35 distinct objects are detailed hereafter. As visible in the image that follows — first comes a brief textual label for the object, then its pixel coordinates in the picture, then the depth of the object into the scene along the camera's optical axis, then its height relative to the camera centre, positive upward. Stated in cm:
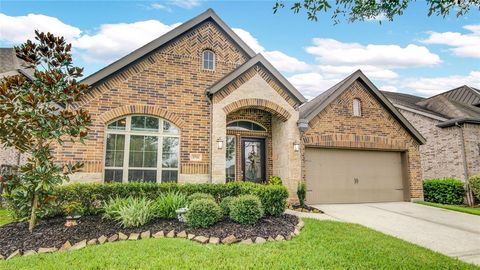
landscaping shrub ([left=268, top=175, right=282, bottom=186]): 1027 -59
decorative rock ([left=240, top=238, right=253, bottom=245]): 524 -146
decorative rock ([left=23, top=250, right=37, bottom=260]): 471 -149
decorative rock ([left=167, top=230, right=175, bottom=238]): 558 -140
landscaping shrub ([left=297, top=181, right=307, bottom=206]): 948 -98
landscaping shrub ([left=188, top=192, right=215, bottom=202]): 682 -80
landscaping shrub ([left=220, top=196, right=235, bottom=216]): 681 -102
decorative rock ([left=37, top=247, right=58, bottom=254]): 479 -147
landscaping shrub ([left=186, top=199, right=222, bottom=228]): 589 -107
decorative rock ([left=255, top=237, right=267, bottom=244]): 531 -145
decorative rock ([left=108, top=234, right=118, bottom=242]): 533 -141
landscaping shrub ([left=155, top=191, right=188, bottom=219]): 655 -98
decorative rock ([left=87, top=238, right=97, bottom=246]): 512 -143
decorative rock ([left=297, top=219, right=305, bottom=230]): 638 -141
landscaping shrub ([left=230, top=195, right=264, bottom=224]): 613 -102
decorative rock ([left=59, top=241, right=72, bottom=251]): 489 -144
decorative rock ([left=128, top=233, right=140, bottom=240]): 541 -139
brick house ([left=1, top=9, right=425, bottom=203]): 893 +137
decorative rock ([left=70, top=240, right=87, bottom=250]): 494 -144
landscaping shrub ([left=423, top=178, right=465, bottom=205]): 1240 -122
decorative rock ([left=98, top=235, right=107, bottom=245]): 521 -141
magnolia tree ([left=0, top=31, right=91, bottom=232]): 559 +97
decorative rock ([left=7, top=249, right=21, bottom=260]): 462 -150
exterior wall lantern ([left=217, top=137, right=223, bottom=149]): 918 +70
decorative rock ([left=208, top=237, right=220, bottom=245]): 523 -143
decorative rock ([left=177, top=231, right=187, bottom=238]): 560 -140
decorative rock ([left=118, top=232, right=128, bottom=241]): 540 -139
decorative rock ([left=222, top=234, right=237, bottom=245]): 522 -142
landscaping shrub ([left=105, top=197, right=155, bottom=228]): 594 -104
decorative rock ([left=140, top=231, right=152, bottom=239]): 549 -139
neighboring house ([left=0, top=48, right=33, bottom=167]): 1191 +457
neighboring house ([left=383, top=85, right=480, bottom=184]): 1355 +163
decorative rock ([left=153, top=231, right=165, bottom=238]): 555 -140
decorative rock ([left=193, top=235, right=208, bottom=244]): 527 -142
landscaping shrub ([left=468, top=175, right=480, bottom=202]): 1189 -87
